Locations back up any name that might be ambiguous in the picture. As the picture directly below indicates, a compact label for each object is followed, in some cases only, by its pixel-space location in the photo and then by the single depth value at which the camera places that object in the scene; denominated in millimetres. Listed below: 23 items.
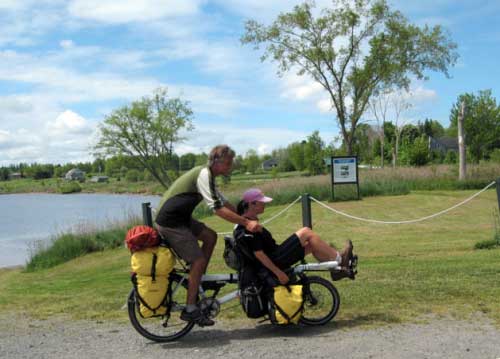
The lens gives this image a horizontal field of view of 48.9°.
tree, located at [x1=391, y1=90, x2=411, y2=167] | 54262
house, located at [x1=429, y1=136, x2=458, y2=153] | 103669
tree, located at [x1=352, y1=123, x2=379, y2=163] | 59538
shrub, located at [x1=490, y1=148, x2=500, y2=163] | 43769
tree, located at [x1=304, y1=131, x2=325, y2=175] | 71000
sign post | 20750
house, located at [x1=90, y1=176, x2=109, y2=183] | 113300
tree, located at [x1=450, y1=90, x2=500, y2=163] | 55906
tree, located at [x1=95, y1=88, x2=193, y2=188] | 54562
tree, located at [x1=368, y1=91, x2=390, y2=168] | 55366
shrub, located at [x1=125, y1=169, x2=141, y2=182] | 91225
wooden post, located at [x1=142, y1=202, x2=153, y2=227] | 9992
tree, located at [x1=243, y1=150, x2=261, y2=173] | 121000
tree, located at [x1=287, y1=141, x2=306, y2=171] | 89000
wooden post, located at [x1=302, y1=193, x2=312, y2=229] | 9445
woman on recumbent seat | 5180
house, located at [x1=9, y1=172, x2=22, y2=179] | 166375
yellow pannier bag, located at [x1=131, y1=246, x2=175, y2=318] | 5035
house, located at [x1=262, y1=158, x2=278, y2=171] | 157312
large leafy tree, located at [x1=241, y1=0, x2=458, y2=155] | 32031
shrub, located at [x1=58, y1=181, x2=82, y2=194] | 105625
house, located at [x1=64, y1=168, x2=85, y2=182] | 134738
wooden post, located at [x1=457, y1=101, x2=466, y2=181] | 27078
